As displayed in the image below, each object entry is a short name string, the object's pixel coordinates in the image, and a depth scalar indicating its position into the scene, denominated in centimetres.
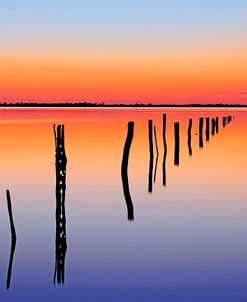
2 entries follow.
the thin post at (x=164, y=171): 1980
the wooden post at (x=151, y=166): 1855
